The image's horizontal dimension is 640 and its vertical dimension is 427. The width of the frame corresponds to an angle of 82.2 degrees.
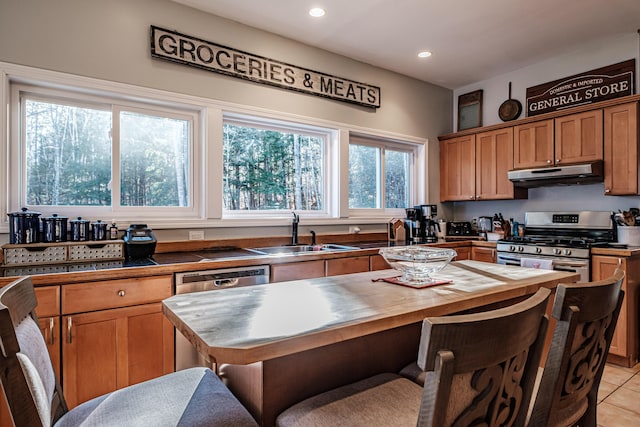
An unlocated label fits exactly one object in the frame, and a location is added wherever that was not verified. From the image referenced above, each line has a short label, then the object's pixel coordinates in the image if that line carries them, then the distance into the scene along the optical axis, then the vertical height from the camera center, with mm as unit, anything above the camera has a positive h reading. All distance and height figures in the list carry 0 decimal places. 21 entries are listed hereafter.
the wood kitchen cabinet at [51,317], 1764 -507
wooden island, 885 -296
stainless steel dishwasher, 2154 -434
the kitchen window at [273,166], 3197 +432
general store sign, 3303 +1199
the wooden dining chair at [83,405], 796 -563
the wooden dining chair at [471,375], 653 -325
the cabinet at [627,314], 2770 -779
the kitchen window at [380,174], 4012 +440
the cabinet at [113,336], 1844 -658
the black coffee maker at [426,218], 4094 -65
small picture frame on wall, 4441 +1265
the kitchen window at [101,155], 2393 +408
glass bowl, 1525 -210
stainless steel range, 3023 -258
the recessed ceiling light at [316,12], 2826 +1566
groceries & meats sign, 2689 +1221
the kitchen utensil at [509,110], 4055 +1148
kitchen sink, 2994 -312
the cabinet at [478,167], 3932 +521
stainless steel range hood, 3197 +344
